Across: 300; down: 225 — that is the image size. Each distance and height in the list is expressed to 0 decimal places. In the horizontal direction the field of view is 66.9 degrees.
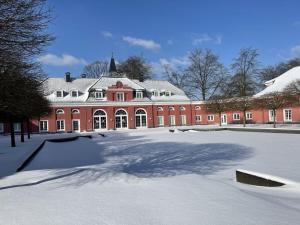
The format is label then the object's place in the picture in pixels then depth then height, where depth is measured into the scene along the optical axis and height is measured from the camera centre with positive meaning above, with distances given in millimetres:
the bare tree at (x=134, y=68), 43785 +9386
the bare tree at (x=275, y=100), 20346 +1061
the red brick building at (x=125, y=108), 28943 +1258
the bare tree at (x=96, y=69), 45861 +9890
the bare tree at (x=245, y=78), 37866 +5909
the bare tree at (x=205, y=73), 39701 +7196
